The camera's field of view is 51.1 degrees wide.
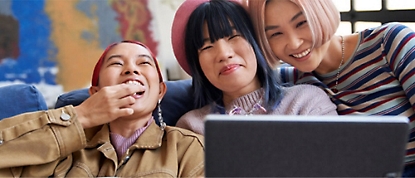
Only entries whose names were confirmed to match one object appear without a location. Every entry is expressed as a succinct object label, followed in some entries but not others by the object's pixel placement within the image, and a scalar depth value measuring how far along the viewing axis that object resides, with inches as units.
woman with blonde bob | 50.7
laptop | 24.6
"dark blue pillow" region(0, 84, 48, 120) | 60.3
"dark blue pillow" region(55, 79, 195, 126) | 63.8
